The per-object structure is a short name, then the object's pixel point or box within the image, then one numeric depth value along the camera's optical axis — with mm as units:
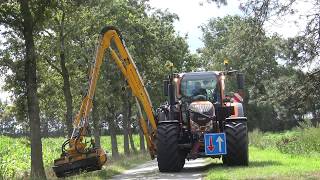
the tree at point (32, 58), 18062
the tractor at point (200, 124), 18109
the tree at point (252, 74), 76375
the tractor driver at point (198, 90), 20219
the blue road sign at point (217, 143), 17531
